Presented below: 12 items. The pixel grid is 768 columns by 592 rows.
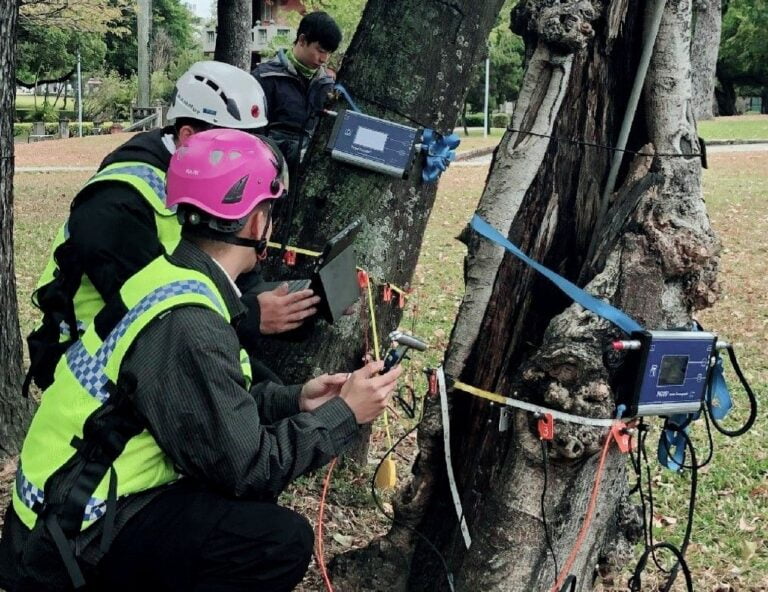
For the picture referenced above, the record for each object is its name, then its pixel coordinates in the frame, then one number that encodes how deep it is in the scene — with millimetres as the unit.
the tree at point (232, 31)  10102
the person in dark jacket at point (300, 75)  6246
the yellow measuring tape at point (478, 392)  3193
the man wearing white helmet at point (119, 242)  3451
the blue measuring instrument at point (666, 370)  2959
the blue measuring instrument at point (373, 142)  4191
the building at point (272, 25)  37375
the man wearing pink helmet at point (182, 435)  2500
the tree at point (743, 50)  43594
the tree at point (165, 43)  58556
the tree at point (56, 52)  46031
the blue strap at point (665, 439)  3379
